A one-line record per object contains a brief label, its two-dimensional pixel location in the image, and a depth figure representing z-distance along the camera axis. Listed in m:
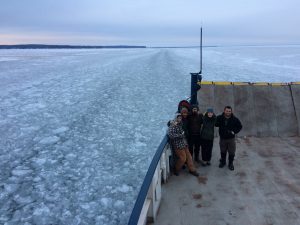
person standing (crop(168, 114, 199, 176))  4.42
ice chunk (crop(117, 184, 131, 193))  6.10
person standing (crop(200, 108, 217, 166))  4.74
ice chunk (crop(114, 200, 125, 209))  5.50
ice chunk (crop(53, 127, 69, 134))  9.73
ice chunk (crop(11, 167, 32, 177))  6.73
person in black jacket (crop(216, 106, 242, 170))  4.64
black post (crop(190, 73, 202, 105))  6.41
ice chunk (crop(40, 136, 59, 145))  8.76
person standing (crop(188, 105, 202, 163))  4.81
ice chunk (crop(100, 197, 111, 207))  5.54
